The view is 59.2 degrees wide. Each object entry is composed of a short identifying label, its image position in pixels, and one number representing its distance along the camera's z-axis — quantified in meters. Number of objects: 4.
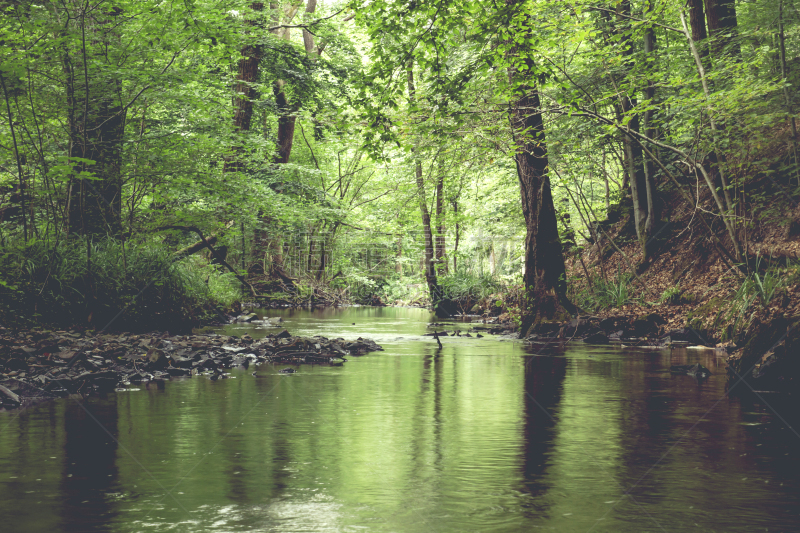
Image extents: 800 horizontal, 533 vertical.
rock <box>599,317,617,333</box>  13.99
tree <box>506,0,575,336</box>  13.93
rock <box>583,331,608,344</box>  13.29
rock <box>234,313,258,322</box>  19.22
